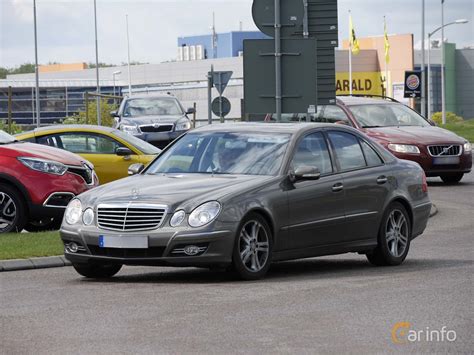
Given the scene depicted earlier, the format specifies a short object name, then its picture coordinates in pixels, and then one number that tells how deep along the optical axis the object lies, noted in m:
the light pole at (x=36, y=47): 65.97
